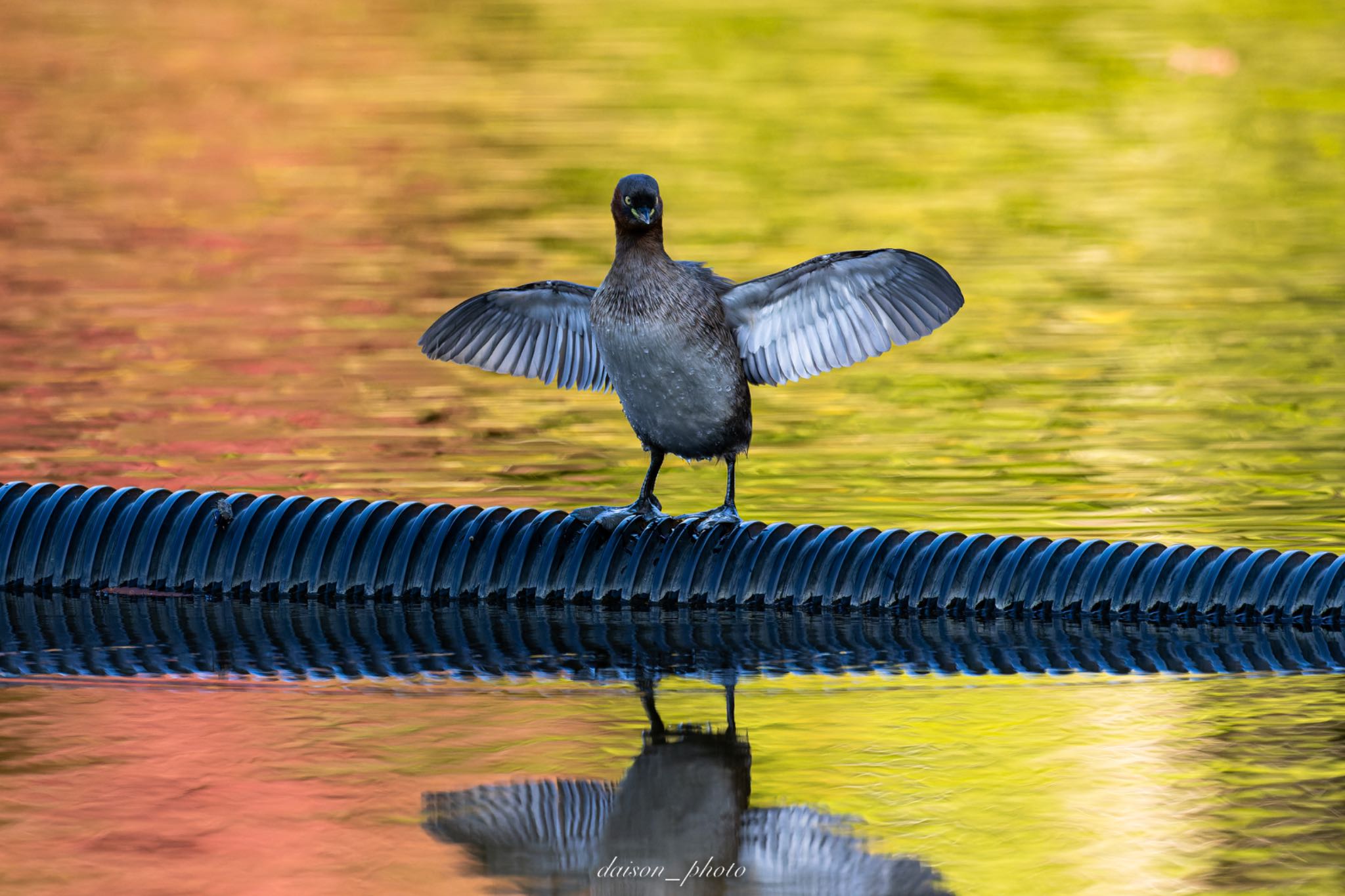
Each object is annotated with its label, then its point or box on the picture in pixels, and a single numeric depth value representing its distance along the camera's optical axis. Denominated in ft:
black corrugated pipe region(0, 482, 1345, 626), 46.83
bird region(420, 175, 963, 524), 45.98
